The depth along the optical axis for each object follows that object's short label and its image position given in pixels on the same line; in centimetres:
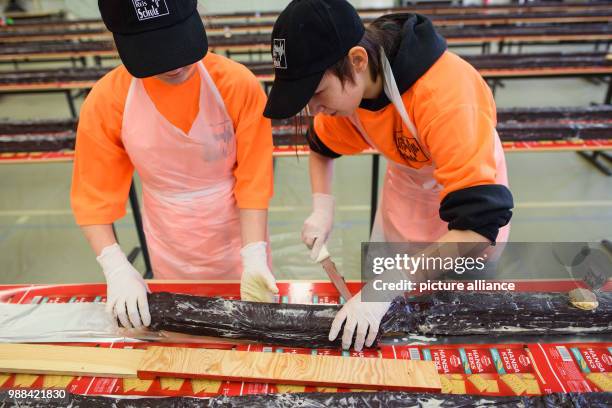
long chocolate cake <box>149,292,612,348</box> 121
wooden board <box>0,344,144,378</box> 114
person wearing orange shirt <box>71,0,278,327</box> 126
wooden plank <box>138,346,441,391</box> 108
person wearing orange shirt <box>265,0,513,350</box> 94
